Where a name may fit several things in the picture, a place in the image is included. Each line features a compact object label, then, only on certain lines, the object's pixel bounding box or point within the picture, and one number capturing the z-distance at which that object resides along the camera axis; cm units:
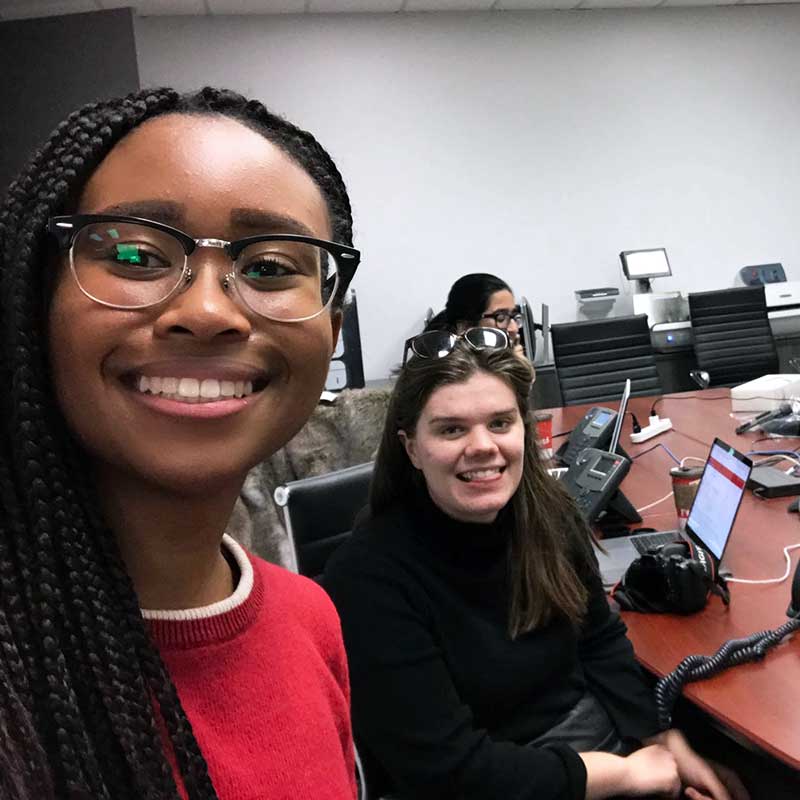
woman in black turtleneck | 109
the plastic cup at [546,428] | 237
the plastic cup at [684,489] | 177
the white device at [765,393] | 275
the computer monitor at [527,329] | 338
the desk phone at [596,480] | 167
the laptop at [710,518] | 139
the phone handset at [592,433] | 221
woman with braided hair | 42
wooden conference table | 99
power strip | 268
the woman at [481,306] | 279
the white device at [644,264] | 447
